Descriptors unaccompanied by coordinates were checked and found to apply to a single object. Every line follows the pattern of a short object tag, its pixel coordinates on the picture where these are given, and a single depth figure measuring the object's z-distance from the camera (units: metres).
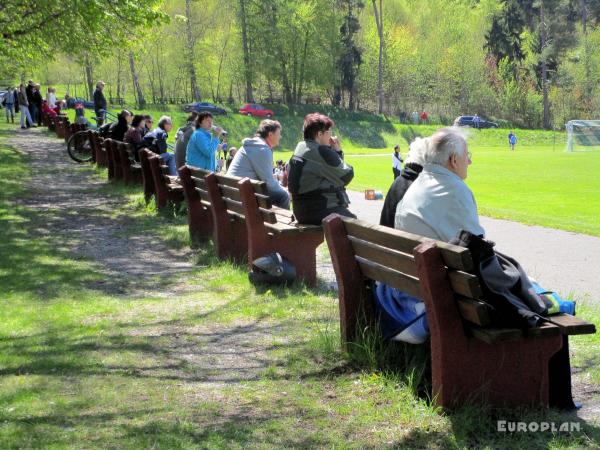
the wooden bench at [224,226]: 8.31
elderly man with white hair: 4.50
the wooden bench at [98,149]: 18.77
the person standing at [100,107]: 26.18
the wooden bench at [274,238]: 7.28
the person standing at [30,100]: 34.12
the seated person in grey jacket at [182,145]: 12.64
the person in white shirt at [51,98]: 35.88
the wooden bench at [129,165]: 15.23
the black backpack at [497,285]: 3.88
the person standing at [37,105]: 34.95
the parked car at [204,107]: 64.94
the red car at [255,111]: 69.44
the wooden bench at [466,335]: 3.87
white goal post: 61.59
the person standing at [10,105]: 38.18
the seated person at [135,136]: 15.70
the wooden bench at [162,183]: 11.77
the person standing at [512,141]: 63.69
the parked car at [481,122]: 74.33
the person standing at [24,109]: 33.81
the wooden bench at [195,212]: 9.51
